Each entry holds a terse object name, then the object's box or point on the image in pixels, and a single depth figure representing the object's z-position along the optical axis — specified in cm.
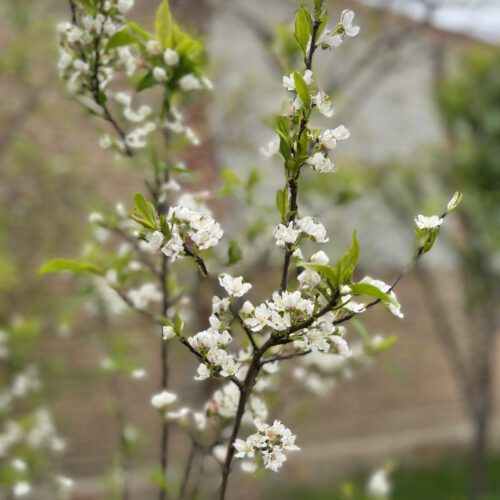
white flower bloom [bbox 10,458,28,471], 158
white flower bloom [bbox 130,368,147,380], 150
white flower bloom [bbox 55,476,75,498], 158
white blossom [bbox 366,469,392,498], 174
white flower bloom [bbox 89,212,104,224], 155
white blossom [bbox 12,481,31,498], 155
